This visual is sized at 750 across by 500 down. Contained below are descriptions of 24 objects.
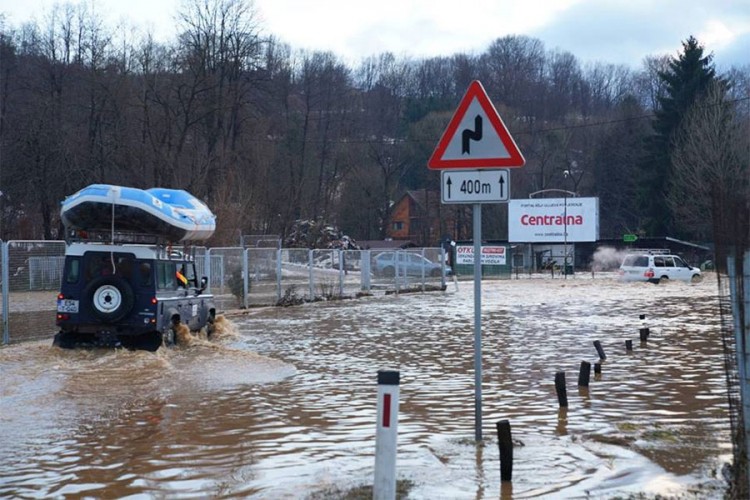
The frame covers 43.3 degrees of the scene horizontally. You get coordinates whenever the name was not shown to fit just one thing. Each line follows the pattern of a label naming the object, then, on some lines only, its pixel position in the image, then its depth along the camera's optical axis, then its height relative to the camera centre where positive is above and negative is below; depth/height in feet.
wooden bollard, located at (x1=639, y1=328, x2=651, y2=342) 59.47 -4.67
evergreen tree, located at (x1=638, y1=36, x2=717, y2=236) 228.43 +33.51
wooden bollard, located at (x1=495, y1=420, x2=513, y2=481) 24.23 -4.87
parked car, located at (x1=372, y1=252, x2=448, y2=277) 131.44 -0.35
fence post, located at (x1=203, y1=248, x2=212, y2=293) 89.15 -0.02
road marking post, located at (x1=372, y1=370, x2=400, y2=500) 20.03 -3.78
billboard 239.30 +10.49
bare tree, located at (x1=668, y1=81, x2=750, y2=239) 144.46 +19.10
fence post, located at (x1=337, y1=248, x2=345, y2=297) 118.11 -1.92
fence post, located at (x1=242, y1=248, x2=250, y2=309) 95.96 -1.49
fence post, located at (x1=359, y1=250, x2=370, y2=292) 127.13 -0.81
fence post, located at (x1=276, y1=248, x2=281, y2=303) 101.30 -1.19
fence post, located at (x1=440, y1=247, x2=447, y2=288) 142.79 -0.92
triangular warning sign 27.58 +3.60
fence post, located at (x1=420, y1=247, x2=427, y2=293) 137.92 -2.63
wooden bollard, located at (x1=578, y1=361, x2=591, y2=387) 39.96 -4.86
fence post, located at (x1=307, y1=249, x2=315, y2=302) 108.22 -1.15
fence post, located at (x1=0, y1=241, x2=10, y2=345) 57.31 -1.40
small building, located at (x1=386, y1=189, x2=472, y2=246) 293.02 +14.05
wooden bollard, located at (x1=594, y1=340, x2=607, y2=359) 49.93 -4.74
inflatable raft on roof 50.75 +2.93
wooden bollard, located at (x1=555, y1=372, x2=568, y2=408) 34.66 -4.83
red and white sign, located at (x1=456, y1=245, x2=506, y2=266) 190.39 +0.95
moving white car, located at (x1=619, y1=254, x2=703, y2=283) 156.35 -1.58
